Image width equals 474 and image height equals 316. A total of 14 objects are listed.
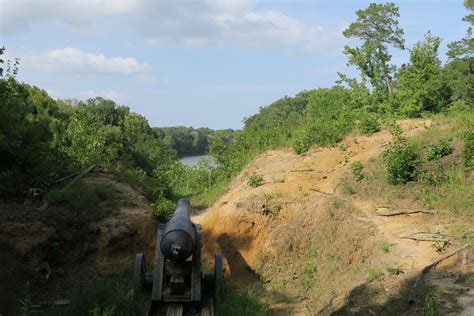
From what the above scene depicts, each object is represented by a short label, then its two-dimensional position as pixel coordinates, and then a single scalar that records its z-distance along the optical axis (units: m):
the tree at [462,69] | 24.03
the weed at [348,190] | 12.14
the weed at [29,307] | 7.25
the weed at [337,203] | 11.41
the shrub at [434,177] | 11.33
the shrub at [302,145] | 16.28
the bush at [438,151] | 12.24
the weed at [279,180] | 13.59
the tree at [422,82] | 22.67
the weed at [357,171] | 12.55
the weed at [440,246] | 8.52
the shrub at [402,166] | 11.70
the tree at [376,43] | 27.55
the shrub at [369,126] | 16.02
